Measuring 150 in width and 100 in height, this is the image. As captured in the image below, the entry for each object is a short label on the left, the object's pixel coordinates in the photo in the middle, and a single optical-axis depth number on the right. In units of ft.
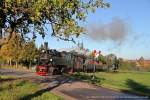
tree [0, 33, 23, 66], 75.20
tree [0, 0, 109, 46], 20.00
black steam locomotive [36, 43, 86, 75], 65.48
